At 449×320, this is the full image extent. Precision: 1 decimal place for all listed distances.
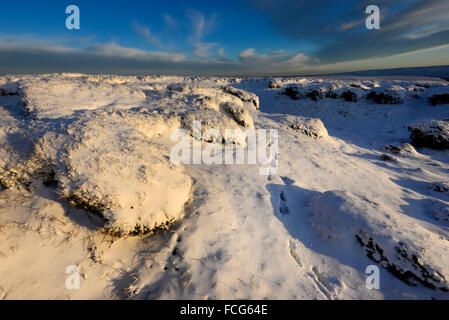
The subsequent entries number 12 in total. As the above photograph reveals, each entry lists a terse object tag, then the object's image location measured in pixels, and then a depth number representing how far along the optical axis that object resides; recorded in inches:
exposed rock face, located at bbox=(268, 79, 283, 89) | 1127.4
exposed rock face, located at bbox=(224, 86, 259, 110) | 544.7
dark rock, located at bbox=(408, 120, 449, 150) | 460.4
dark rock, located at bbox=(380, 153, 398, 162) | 379.3
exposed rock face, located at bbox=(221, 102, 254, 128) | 331.9
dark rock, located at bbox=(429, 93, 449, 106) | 714.8
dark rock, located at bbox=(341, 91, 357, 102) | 834.2
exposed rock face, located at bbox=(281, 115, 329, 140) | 414.9
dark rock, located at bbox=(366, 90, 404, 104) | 779.4
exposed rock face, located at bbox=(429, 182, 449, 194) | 262.1
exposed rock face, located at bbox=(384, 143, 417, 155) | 434.0
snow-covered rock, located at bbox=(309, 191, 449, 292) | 119.6
